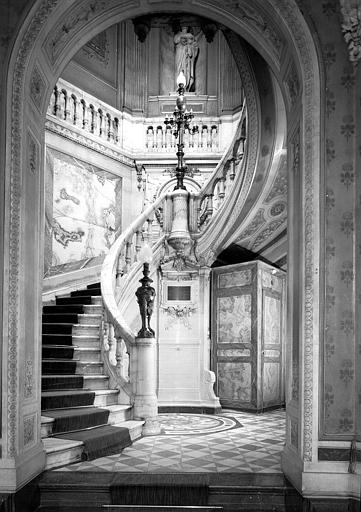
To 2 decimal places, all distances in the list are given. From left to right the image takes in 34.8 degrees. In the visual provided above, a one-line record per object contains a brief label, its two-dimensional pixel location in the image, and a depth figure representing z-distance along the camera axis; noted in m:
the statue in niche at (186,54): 12.06
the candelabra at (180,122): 9.16
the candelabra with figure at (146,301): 6.77
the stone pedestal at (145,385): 6.55
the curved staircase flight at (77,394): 5.20
